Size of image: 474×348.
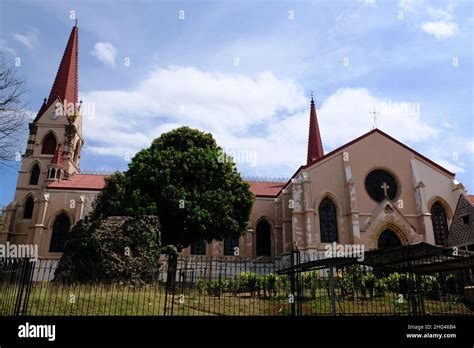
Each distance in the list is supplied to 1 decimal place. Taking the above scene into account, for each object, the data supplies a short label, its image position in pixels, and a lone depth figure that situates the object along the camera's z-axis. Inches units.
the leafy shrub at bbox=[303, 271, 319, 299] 639.8
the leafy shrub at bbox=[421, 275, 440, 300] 677.3
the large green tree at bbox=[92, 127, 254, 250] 899.4
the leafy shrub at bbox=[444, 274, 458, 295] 692.1
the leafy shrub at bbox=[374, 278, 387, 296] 650.8
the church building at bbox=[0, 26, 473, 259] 1040.8
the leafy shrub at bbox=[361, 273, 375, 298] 641.0
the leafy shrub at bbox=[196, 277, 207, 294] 614.3
